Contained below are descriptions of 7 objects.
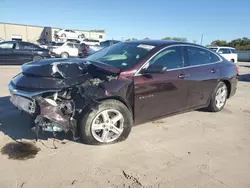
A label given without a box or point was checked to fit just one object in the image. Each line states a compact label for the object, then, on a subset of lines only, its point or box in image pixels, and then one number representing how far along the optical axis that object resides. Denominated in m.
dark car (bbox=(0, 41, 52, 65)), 12.82
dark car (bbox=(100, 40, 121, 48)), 21.36
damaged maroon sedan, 3.24
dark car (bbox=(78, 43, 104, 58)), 18.30
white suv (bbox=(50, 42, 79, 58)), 18.33
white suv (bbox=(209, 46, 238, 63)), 20.02
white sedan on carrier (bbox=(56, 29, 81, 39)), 35.88
